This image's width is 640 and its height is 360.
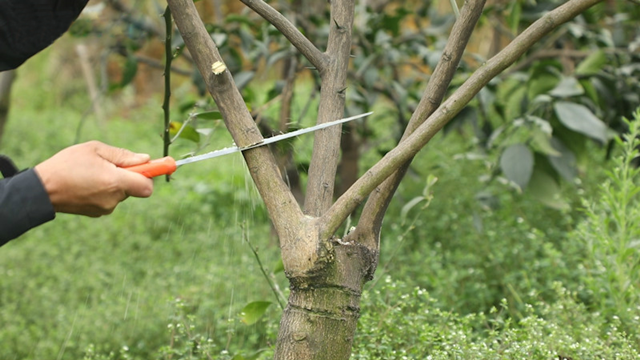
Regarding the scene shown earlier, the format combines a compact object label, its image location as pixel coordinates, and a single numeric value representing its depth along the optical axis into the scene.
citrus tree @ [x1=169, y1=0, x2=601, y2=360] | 3.45
